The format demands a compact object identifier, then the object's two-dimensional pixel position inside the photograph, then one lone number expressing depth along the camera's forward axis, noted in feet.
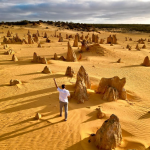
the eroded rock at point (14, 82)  32.86
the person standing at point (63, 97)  20.84
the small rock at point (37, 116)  21.92
